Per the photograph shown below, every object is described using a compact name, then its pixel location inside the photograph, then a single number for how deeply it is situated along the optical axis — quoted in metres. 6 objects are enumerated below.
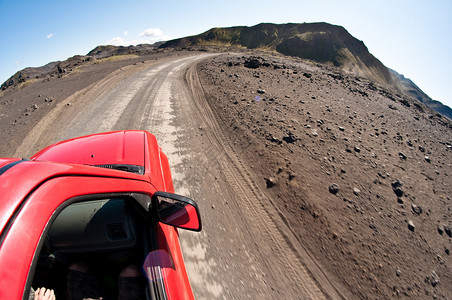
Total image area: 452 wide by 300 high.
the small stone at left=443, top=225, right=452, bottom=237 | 3.34
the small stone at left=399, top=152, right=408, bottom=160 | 4.95
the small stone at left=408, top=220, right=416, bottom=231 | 3.29
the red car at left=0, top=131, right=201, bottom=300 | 0.90
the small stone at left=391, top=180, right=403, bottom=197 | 3.86
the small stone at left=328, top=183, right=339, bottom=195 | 3.73
